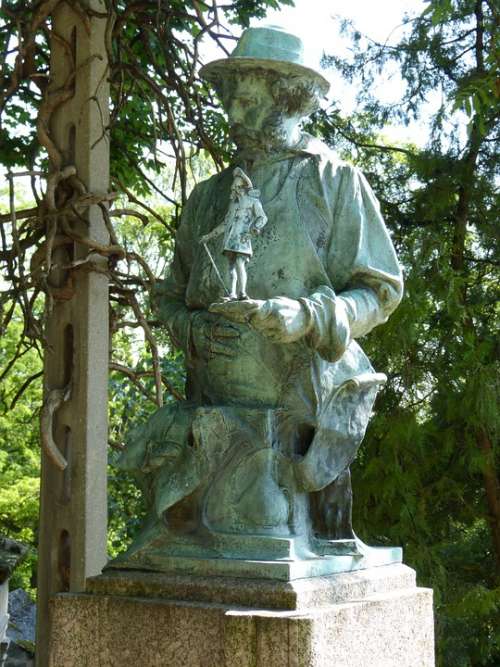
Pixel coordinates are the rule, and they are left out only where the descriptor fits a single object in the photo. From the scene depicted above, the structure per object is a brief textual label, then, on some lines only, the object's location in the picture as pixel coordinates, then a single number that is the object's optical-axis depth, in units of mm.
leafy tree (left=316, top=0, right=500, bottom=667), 6969
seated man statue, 3189
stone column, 5613
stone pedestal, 2836
